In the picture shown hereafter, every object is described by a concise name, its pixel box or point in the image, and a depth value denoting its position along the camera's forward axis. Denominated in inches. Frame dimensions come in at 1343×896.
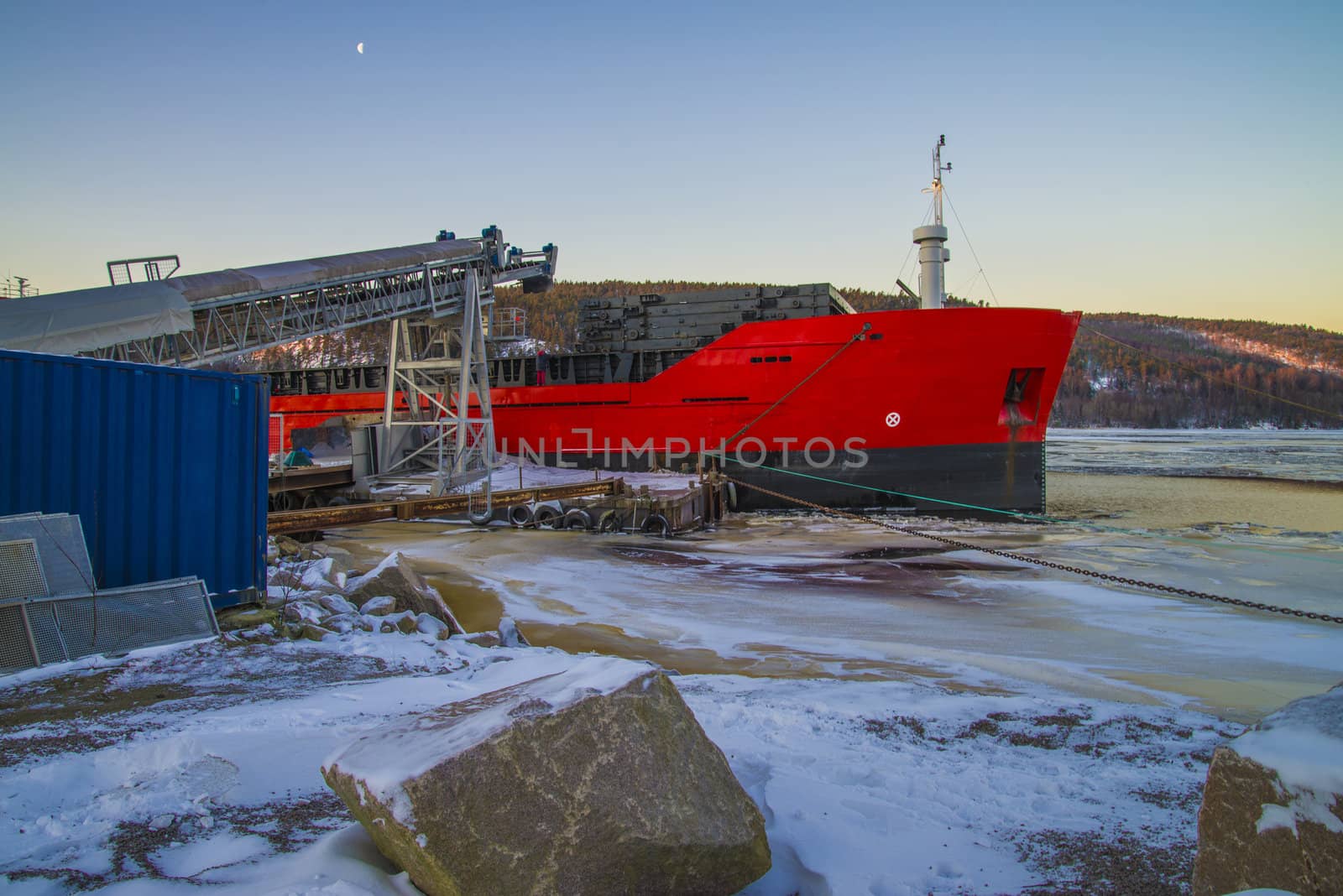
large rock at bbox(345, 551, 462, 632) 283.6
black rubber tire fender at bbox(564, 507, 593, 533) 610.0
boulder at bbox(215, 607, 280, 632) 237.0
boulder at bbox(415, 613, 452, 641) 264.0
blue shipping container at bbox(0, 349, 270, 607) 227.3
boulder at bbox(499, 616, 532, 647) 265.3
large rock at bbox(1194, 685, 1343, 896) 78.7
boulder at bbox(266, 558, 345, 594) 296.0
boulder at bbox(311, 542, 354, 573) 384.3
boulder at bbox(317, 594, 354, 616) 267.3
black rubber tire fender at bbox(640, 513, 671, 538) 599.8
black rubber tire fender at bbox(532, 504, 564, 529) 615.8
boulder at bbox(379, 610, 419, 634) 258.1
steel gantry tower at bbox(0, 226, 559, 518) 410.3
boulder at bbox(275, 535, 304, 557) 394.6
